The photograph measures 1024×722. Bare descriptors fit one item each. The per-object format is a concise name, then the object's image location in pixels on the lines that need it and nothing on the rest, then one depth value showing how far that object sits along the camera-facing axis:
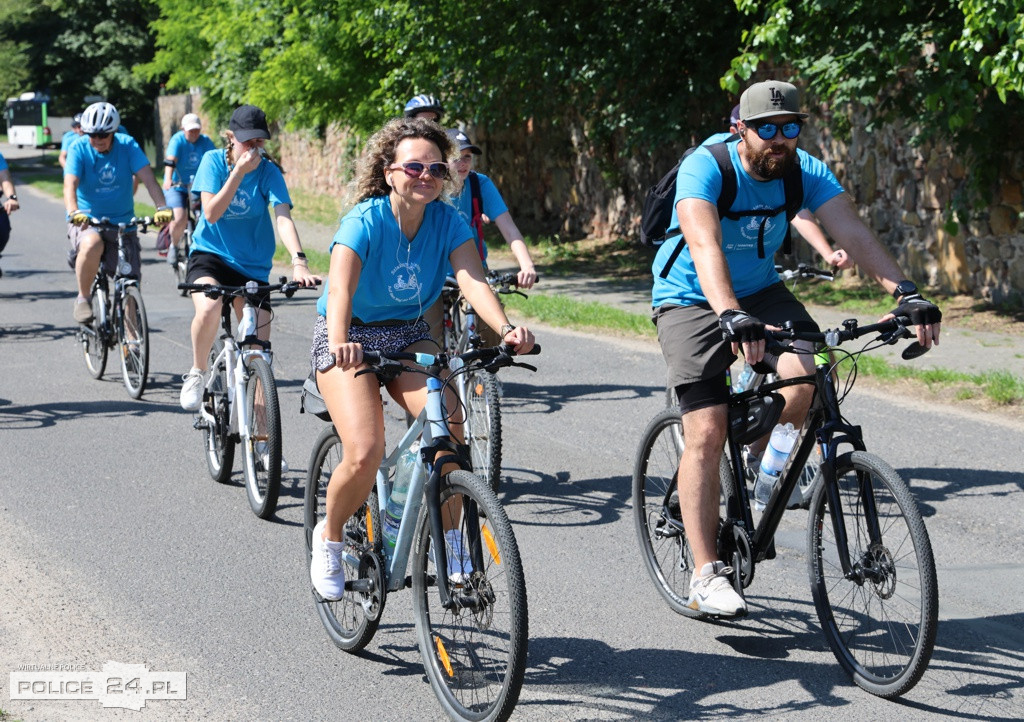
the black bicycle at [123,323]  19.16
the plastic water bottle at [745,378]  12.51
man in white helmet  19.98
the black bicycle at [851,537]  8.02
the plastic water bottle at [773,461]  9.53
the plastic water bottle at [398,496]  8.62
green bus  112.94
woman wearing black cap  14.60
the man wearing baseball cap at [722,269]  9.04
